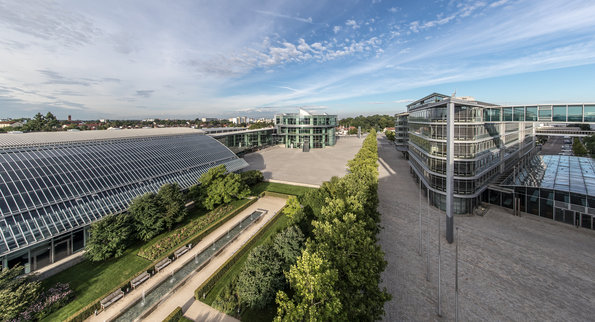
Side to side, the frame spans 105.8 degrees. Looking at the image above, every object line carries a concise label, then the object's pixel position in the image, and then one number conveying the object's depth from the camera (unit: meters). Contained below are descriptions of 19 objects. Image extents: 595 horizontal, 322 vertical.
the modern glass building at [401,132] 58.75
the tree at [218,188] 28.59
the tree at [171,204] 23.14
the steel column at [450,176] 20.41
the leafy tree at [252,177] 37.56
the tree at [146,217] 21.56
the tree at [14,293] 12.46
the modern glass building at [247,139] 62.14
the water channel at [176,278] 14.66
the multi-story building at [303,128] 81.50
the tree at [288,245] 15.85
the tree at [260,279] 13.89
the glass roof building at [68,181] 17.69
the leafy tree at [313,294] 10.11
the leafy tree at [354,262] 11.73
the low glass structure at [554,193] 22.17
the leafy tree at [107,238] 18.36
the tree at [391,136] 95.75
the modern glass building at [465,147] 24.53
